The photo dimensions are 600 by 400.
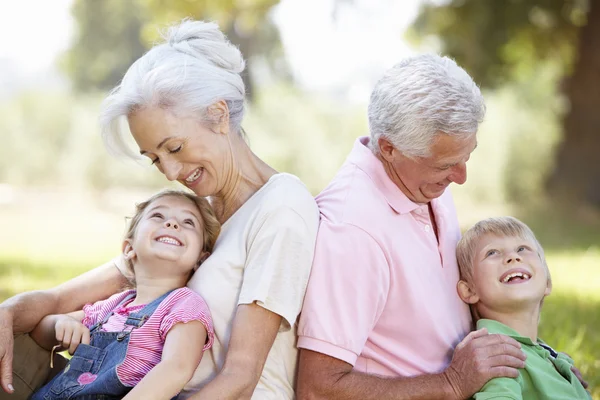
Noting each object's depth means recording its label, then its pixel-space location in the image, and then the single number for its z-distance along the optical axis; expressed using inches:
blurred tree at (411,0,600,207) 537.6
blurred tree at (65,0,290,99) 1118.0
